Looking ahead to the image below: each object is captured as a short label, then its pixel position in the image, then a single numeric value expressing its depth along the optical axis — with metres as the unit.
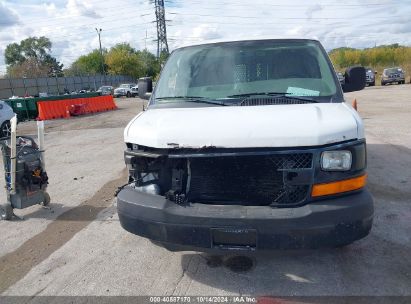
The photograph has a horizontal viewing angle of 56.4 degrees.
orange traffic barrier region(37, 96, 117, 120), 19.18
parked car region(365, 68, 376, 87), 38.12
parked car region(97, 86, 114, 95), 44.92
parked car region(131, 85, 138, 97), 43.55
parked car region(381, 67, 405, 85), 36.69
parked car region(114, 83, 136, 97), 43.91
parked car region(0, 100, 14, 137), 13.45
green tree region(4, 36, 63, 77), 100.75
